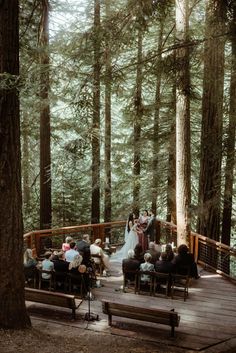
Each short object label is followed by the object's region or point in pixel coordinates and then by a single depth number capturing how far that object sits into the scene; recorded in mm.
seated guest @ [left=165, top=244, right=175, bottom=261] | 9409
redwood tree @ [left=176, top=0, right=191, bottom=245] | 10545
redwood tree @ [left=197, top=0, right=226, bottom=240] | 10070
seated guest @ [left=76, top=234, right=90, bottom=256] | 9977
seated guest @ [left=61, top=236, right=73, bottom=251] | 10176
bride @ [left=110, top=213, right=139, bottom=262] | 12320
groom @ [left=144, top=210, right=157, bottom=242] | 12328
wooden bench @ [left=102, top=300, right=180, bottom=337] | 6973
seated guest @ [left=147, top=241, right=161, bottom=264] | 10181
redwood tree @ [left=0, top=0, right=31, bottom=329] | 6160
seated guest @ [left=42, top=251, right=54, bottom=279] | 9109
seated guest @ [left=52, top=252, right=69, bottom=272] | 9000
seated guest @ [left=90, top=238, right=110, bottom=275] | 10539
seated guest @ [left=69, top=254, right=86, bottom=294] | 8827
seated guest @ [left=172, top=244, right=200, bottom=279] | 9445
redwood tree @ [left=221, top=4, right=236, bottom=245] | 7374
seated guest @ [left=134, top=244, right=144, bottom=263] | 9438
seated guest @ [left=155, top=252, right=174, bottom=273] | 9125
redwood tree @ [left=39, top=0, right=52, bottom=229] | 13500
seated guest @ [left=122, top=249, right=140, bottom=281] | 9201
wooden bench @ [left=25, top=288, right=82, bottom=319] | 7691
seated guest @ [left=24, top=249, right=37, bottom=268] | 9117
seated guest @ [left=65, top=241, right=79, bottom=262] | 9352
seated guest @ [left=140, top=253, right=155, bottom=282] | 9070
